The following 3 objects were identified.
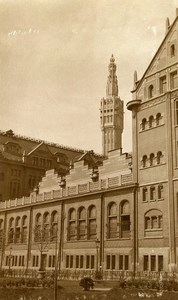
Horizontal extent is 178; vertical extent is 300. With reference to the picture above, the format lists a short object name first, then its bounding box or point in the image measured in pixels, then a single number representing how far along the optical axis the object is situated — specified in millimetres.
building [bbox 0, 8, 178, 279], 50375
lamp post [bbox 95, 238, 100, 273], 56606
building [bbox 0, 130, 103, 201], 87250
